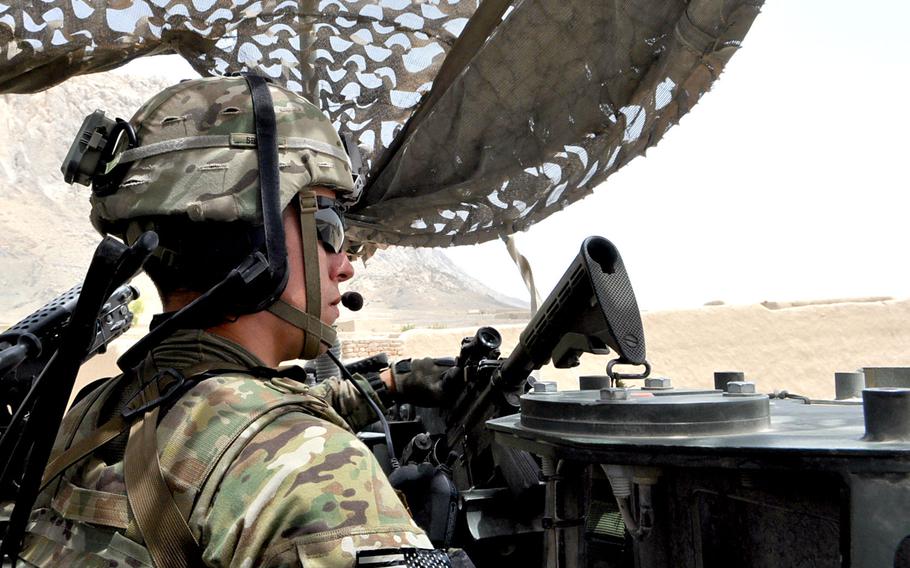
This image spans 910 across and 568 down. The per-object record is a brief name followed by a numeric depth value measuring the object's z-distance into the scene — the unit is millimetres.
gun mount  1227
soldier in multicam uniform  1177
